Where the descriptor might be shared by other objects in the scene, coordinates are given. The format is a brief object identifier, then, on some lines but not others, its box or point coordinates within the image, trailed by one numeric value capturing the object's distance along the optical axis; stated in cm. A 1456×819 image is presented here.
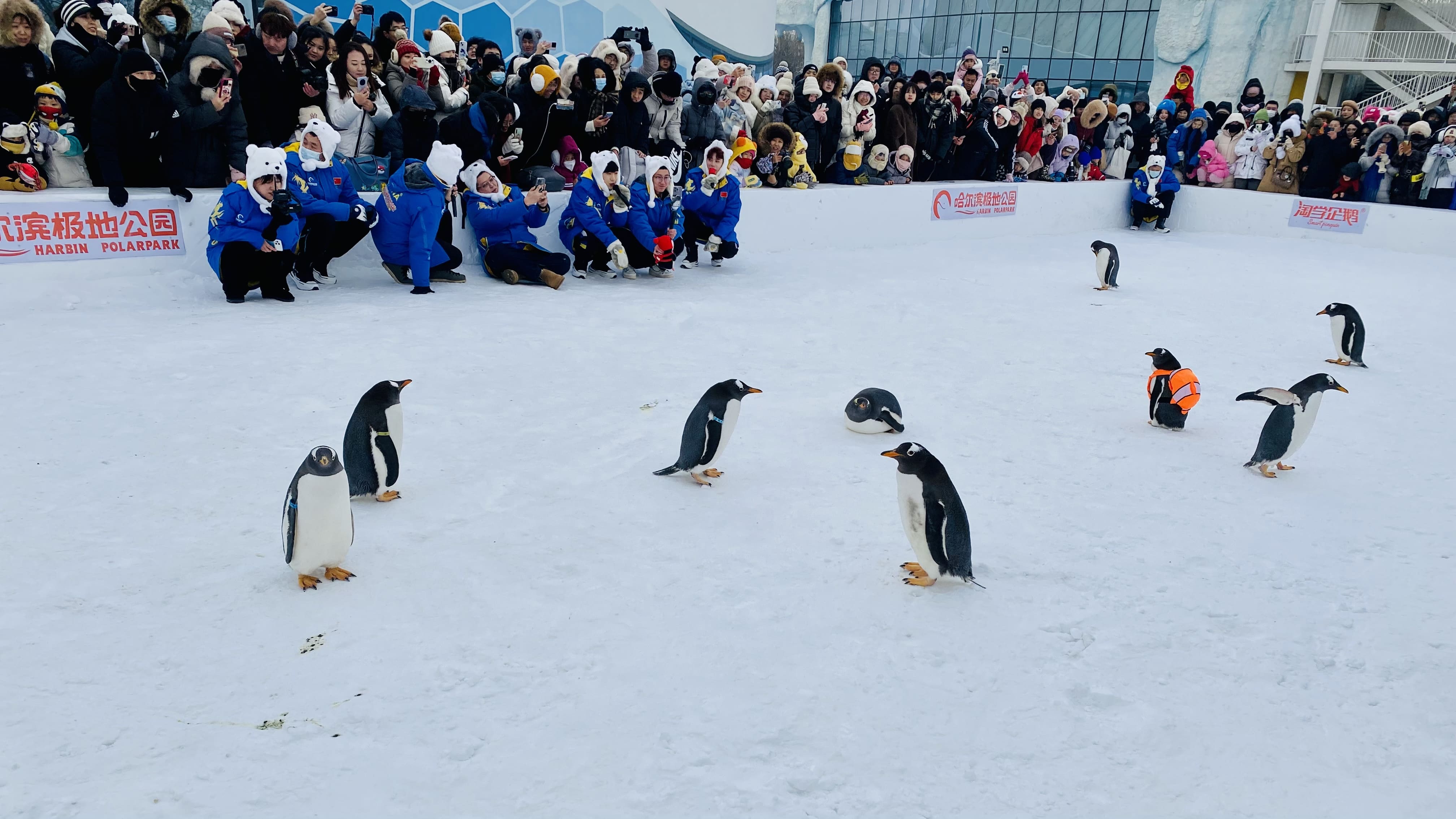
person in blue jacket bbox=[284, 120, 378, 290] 579
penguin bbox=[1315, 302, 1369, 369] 541
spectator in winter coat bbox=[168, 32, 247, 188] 575
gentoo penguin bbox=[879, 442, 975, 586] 260
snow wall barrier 568
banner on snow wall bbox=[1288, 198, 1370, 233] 1124
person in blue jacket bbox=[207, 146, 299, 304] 540
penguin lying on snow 391
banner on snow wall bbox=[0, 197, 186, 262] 538
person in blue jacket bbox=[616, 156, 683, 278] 715
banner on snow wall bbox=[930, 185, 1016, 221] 1039
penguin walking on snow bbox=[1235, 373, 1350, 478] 360
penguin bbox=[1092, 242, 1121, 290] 750
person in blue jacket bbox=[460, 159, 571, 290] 675
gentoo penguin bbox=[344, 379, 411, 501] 299
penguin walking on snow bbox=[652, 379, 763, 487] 328
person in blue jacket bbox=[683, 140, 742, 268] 754
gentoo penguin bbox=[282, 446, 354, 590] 244
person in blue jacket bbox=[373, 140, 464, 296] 617
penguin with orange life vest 409
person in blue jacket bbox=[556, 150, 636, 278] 703
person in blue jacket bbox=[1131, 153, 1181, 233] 1168
